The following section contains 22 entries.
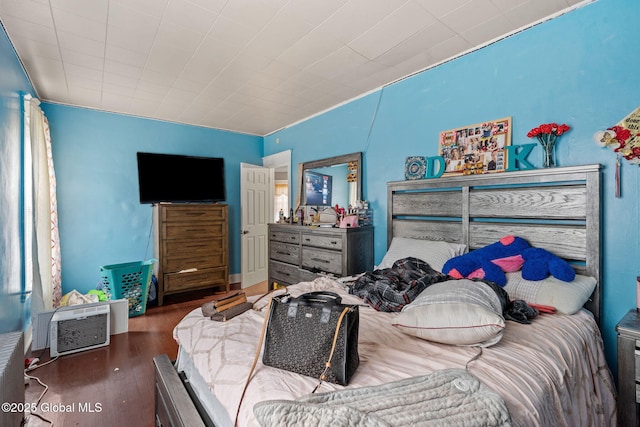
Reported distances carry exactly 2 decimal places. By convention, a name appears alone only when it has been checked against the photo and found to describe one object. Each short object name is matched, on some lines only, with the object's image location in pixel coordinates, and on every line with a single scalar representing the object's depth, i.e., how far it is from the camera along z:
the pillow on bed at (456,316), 1.21
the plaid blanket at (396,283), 1.78
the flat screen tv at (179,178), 4.17
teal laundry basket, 3.38
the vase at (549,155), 2.01
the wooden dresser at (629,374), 1.42
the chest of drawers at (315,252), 3.04
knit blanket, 0.77
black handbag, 0.99
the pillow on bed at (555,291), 1.65
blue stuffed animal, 1.82
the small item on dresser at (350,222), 3.14
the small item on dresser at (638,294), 1.63
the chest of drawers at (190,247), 3.91
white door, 4.83
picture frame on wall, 2.28
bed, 1.01
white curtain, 2.77
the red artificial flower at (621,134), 1.71
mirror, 3.50
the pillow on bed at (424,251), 2.36
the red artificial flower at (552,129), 1.97
